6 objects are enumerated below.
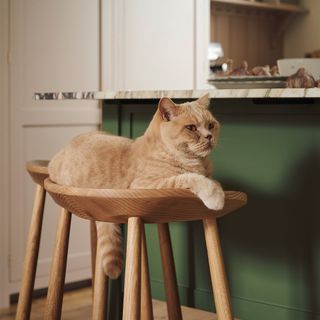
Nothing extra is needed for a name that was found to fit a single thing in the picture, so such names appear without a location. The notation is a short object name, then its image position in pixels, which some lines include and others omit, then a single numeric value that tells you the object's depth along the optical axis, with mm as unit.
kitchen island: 2225
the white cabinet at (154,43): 3812
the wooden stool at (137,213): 1728
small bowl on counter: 2402
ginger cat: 1857
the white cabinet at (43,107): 3412
